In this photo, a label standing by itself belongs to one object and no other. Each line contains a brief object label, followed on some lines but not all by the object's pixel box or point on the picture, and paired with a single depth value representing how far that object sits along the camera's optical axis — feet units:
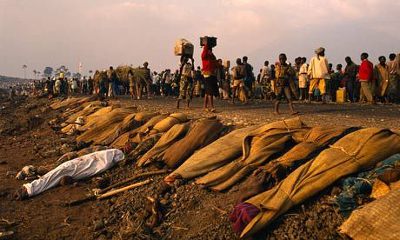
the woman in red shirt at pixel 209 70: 32.01
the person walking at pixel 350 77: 47.57
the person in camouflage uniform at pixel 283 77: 29.58
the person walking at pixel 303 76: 47.39
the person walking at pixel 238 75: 42.75
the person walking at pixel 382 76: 42.73
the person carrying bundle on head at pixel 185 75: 37.22
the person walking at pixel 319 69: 37.06
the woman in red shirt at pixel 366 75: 40.29
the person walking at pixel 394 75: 43.85
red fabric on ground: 14.43
